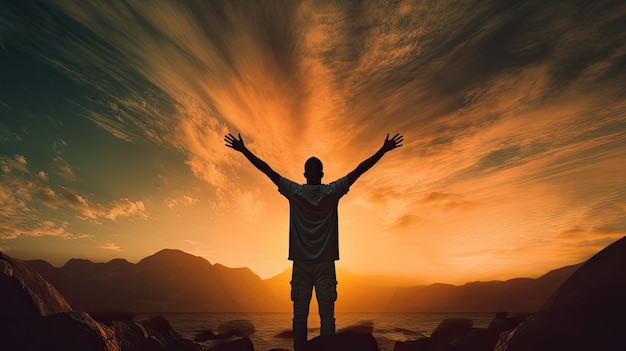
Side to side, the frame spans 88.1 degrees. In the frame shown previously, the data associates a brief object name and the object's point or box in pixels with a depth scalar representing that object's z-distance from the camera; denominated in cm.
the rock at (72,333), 345
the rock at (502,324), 887
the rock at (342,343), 314
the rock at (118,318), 645
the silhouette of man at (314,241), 391
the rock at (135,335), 723
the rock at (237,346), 597
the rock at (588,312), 272
